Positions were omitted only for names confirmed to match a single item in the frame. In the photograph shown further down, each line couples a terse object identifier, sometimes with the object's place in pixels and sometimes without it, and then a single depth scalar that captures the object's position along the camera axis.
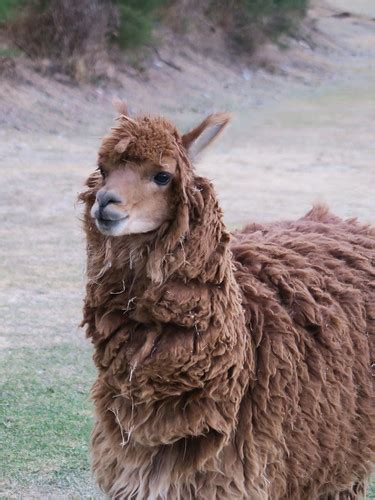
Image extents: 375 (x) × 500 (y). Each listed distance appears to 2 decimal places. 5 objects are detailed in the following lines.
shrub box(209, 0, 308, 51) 29.20
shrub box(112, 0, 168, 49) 22.78
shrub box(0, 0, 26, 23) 19.16
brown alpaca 3.66
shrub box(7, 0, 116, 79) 21.75
